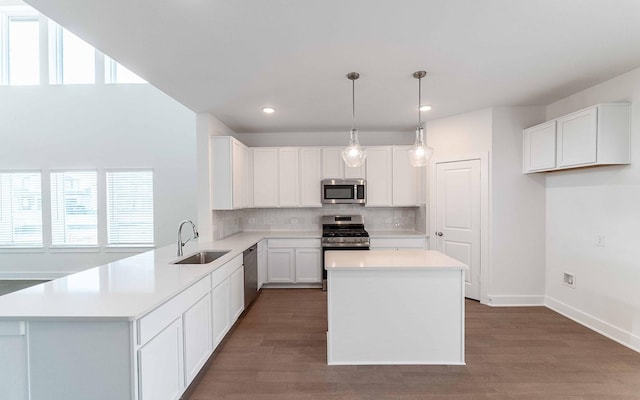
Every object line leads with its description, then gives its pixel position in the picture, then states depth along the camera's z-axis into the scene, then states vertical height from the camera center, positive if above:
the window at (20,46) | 5.68 +3.07
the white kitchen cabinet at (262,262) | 4.40 -1.04
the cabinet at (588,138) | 2.75 +0.57
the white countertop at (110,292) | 1.51 -0.59
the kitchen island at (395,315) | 2.47 -1.03
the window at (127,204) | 5.64 -0.13
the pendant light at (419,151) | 2.69 +0.41
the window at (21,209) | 5.55 -0.21
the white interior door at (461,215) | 3.96 -0.29
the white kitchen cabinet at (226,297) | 2.63 -1.03
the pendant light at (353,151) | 2.74 +0.42
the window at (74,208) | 5.60 -0.20
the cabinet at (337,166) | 4.83 +0.50
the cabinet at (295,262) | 4.60 -1.06
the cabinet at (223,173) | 3.99 +0.33
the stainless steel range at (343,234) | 4.46 -0.62
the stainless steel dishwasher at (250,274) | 3.61 -1.04
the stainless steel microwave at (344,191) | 4.75 +0.07
